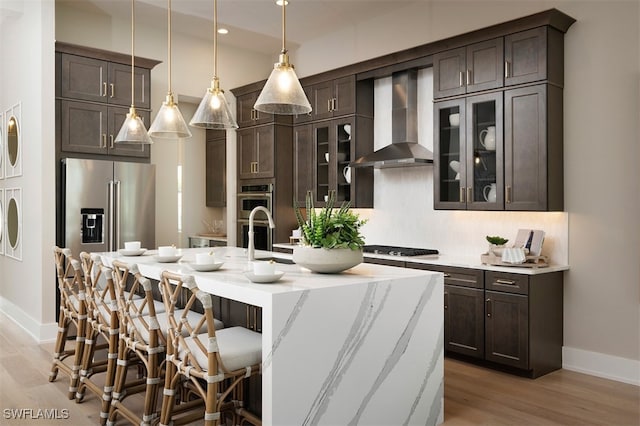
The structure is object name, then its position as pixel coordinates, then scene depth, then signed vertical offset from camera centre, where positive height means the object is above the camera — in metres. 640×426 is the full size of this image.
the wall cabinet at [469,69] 4.48 +1.17
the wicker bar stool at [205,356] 2.50 -0.71
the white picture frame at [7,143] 5.80 +0.69
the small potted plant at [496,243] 4.46 -0.30
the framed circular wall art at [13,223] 5.93 -0.19
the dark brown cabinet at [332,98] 5.84 +1.19
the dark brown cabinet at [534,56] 4.20 +1.16
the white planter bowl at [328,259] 2.97 -0.28
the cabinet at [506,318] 4.09 -0.86
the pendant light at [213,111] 3.52 +0.61
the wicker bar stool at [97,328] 3.28 -0.76
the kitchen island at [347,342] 2.48 -0.67
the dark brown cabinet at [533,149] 4.21 +0.45
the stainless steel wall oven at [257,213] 6.54 -0.08
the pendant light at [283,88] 2.93 +0.63
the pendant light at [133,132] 4.12 +0.56
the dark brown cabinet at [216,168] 7.35 +0.51
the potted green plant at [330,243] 2.97 -0.20
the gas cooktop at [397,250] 4.95 -0.41
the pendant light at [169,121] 3.88 +0.60
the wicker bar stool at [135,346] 2.95 -0.77
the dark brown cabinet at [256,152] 6.52 +0.67
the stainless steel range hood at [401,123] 5.32 +0.83
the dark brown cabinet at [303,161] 6.31 +0.52
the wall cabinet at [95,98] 5.41 +1.10
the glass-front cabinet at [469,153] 4.50 +0.45
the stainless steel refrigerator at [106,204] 5.32 +0.02
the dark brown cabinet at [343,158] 5.84 +0.52
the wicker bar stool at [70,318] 3.67 -0.78
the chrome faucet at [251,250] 3.77 -0.30
